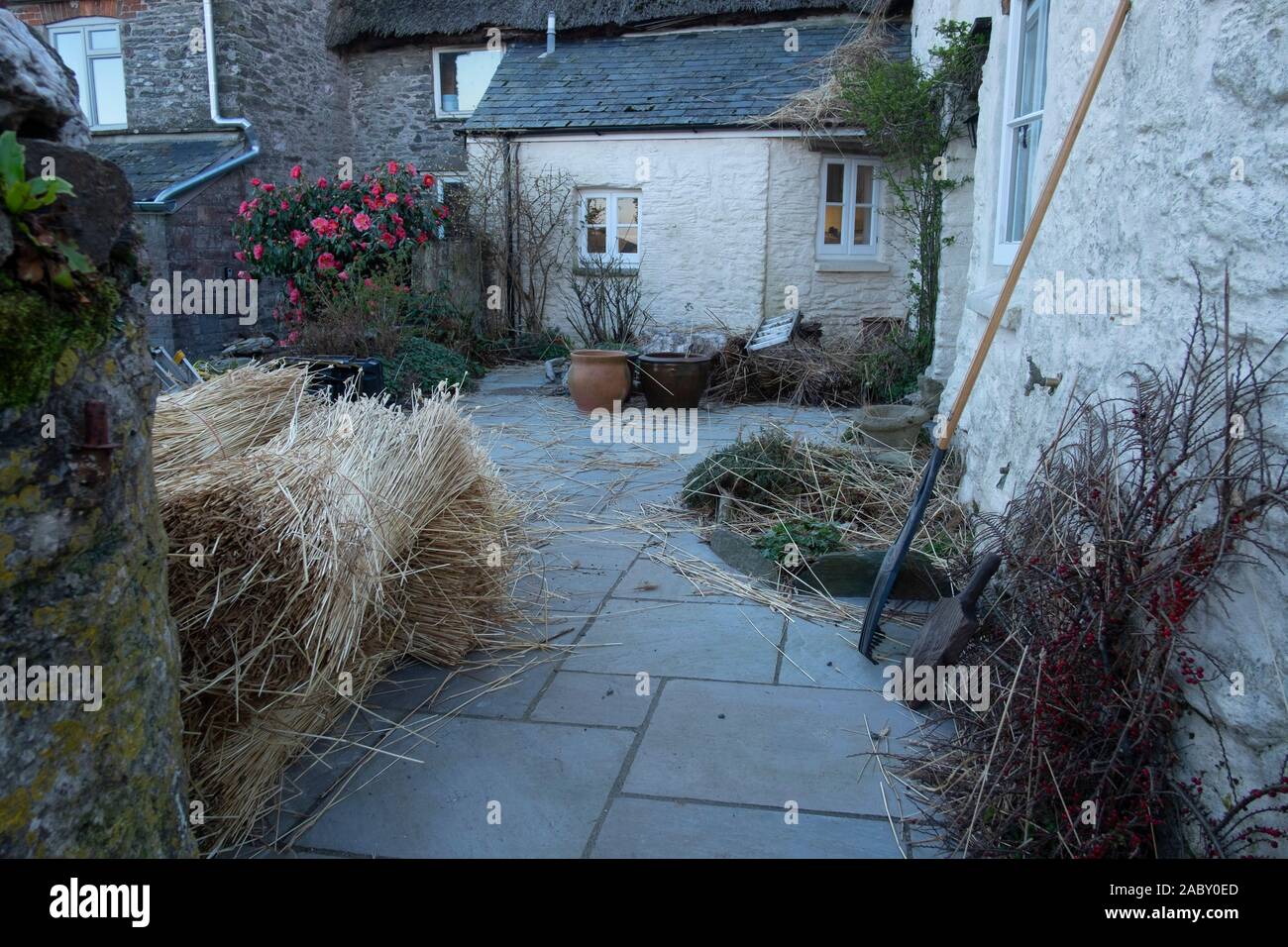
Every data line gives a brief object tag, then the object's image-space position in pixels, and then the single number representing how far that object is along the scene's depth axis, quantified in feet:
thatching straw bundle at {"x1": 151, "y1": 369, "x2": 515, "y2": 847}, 8.45
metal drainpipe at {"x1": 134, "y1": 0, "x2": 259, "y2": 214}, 38.86
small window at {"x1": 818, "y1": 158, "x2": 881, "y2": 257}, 38.17
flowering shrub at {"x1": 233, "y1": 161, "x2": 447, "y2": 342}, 31.81
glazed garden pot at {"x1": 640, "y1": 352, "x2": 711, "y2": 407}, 28.53
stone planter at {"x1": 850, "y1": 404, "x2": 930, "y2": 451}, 21.06
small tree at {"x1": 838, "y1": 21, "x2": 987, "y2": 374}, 25.53
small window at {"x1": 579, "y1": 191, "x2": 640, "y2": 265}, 40.52
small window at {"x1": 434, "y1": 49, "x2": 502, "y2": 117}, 49.19
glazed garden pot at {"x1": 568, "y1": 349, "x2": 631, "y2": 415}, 28.55
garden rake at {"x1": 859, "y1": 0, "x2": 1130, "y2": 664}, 11.06
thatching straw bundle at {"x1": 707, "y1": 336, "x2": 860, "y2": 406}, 30.48
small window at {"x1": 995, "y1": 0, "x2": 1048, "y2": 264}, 15.97
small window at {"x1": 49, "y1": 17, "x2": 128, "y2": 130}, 45.29
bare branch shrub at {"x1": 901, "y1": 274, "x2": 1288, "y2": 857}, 6.98
